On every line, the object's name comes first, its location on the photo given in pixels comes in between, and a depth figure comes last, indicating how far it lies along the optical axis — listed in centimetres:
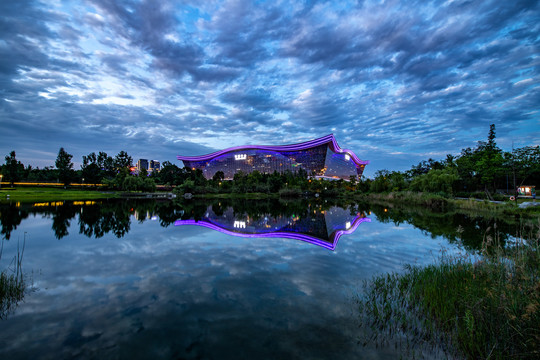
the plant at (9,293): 464
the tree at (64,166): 5978
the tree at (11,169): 5484
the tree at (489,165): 3794
